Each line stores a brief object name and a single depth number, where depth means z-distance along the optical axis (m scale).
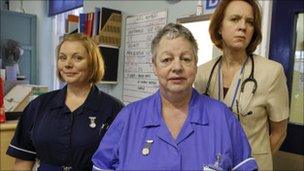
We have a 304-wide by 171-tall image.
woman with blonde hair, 1.56
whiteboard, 3.17
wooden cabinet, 2.47
